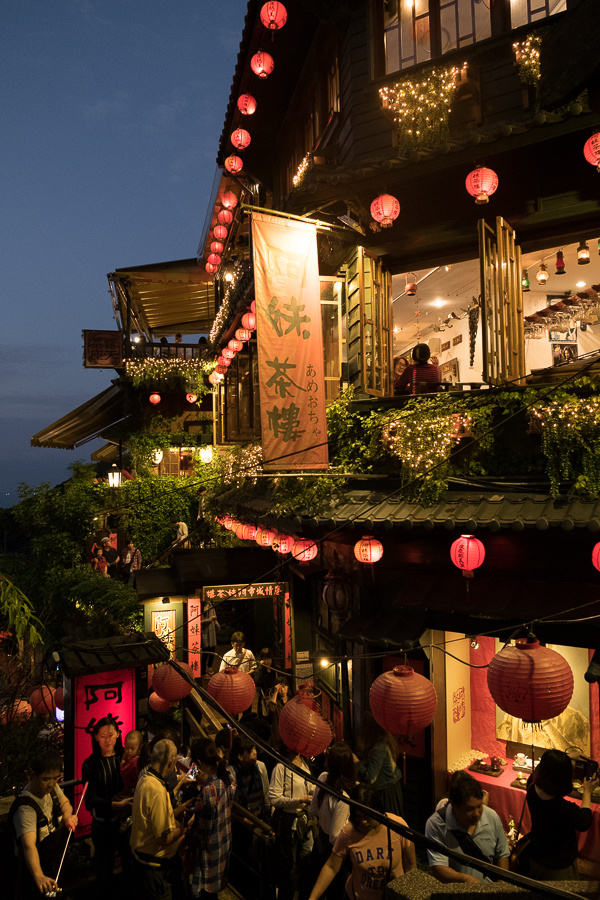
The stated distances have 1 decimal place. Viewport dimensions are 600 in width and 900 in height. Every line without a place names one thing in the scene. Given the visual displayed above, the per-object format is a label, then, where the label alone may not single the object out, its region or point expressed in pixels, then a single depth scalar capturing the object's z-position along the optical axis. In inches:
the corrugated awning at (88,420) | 1026.1
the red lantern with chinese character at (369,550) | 353.7
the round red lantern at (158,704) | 432.4
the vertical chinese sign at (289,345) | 345.4
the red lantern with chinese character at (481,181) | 337.7
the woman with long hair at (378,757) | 309.0
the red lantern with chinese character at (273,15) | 466.3
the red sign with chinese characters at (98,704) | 358.9
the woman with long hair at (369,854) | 195.3
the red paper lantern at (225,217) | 799.7
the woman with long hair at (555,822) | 203.8
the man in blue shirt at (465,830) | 199.2
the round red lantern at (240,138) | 628.4
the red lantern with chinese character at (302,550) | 389.9
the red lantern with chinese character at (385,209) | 362.3
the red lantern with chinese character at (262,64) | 522.0
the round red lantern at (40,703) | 512.8
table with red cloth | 346.9
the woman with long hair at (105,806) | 273.4
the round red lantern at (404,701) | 269.7
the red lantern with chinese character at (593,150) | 303.4
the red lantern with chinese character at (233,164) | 668.7
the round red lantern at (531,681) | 240.1
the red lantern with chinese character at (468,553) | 315.3
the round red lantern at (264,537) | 472.8
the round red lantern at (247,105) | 580.4
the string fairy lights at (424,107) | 378.0
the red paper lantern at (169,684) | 407.2
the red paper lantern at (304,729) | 295.0
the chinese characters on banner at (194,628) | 585.6
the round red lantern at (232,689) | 358.6
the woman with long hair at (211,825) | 237.1
